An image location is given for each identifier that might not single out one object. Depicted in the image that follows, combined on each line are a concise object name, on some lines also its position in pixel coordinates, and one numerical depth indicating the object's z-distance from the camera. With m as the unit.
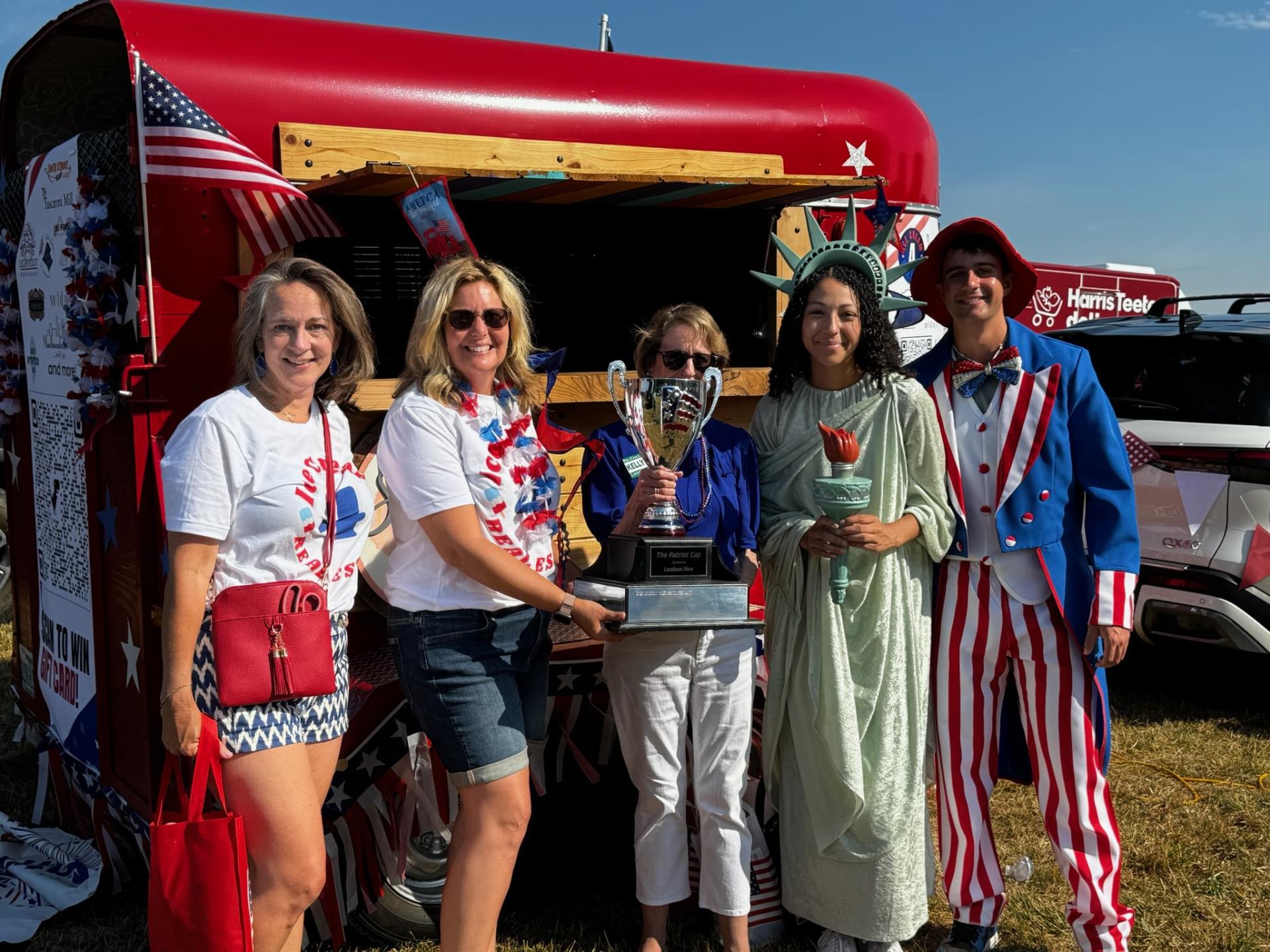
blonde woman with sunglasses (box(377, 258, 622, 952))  2.82
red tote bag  2.56
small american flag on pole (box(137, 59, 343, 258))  3.33
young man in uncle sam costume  3.34
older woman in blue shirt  3.25
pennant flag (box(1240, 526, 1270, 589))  5.55
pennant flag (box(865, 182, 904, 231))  4.16
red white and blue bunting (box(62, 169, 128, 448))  3.56
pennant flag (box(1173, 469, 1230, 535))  5.65
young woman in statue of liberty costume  3.31
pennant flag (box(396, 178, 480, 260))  3.37
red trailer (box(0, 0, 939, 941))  3.52
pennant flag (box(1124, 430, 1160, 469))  5.83
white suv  5.60
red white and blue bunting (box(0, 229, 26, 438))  4.42
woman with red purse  2.56
